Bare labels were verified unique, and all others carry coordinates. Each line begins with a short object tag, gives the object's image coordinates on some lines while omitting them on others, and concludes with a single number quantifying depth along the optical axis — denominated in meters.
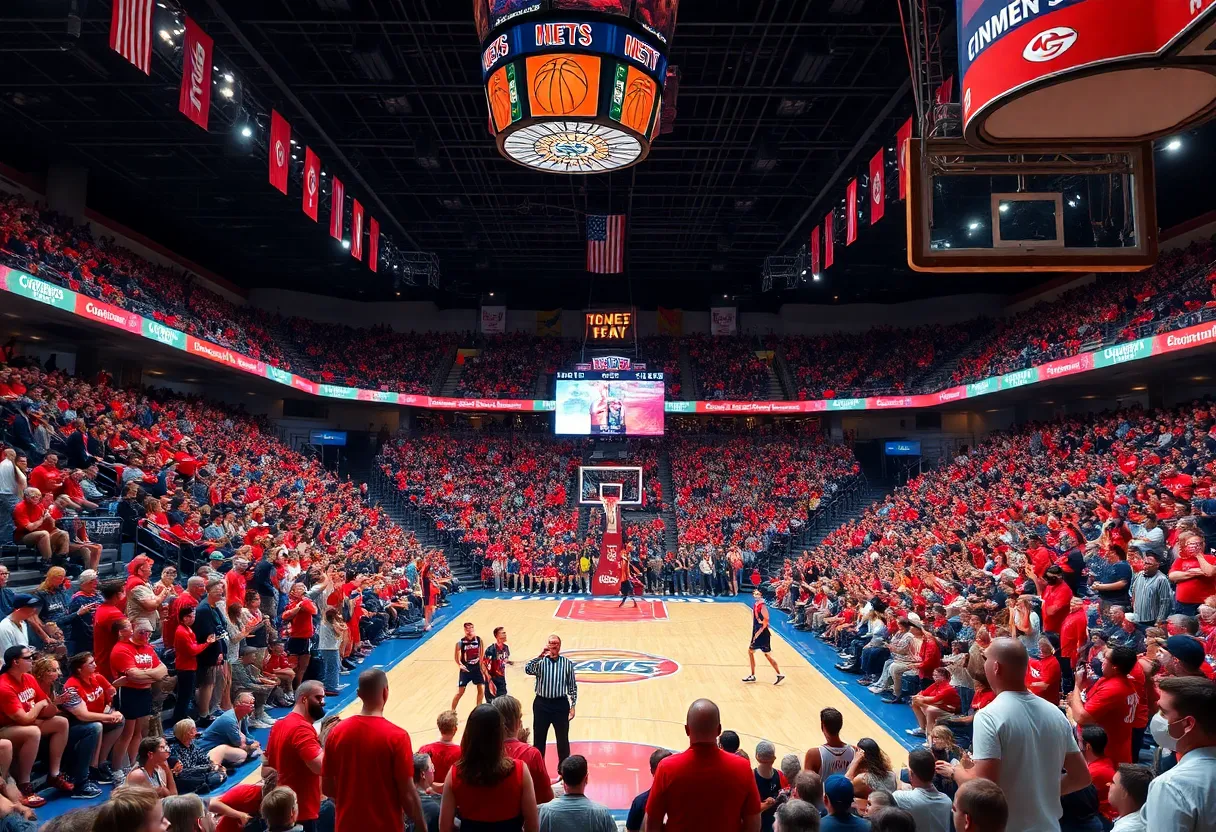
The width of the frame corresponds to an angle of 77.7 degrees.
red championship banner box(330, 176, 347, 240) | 17.41
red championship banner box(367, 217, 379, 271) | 20.48
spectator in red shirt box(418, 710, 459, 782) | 5.95
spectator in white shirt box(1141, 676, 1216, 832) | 2.59
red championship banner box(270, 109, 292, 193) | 14.34
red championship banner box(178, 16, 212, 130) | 11.45
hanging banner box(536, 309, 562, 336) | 38.59
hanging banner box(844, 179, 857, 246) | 18.17
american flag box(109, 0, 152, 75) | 9.95
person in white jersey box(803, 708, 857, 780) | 5.91
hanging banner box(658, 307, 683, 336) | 38.53
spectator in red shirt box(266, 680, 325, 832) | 5.04
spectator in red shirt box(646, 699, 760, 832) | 3.62
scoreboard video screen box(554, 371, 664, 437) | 27.97
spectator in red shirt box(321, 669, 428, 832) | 4.09
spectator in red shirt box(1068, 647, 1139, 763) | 5.87
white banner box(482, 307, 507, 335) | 37.81
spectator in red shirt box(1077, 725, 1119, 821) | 5.21
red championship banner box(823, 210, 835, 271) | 19.77
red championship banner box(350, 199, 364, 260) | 18.88
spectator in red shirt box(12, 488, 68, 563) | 10.24
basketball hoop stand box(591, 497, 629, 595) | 24.80
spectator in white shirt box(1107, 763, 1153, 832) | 3.38
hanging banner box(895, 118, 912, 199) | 13.57
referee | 8.02
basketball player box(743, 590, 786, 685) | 13.45
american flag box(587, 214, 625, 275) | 20.94
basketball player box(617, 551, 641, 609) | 22.66
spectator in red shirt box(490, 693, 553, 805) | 4.43
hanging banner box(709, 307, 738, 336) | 37.44
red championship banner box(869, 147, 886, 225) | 15.80
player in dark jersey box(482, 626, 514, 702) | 9.67
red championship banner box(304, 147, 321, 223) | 15.67
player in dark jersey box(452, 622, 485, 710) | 10.71
